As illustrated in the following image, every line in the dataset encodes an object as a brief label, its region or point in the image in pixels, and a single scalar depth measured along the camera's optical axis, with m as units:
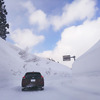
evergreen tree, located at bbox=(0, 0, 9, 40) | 50.32
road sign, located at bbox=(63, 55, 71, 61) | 31.48
